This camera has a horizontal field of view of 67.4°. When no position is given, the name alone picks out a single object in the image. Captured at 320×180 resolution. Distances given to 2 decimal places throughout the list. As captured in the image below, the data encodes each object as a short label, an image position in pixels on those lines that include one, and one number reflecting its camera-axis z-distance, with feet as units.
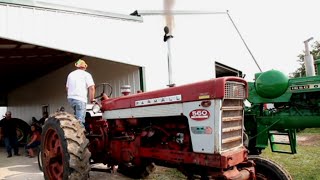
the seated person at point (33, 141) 22.03
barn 14.78
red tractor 7.97
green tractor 14.92
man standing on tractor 11.56
